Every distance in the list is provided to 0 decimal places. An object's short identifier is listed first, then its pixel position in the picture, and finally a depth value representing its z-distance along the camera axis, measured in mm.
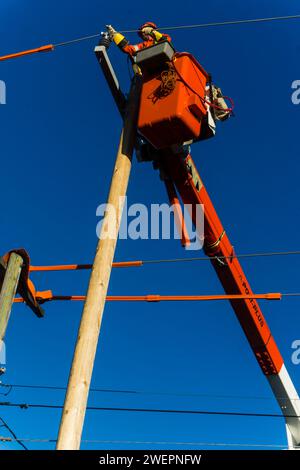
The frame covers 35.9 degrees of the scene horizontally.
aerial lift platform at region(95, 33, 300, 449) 6570
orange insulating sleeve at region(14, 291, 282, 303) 6806
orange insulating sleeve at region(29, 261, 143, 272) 6816
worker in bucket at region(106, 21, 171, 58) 7363
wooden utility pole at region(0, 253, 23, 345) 5569
